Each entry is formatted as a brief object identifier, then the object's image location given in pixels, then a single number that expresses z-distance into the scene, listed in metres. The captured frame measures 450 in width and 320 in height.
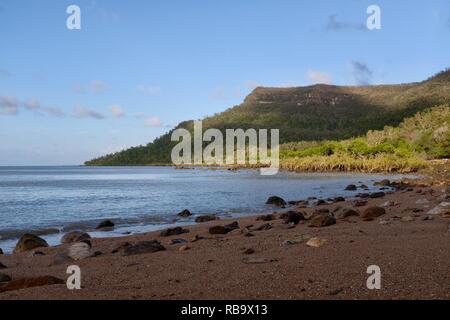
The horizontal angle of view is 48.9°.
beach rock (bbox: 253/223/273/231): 13.76
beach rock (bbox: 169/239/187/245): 11.62
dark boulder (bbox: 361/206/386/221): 15.21
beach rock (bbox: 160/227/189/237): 13.66
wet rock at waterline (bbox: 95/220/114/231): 16.86
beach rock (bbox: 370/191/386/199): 25.66
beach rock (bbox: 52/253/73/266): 9.41
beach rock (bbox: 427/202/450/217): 13.72
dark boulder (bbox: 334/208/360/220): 15.41
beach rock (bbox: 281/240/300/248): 9.85
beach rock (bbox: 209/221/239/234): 13.55
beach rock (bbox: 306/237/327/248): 9.43
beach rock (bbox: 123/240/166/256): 9.88
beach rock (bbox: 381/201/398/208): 18.90
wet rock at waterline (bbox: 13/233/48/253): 12.12
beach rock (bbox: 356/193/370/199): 26.39
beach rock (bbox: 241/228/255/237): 12.42
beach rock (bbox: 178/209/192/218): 20.81
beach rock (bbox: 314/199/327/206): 23.36
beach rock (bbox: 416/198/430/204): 19.16
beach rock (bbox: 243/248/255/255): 9.26
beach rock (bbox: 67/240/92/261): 9.76
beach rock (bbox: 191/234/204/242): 12.13
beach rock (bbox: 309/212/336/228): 13.46
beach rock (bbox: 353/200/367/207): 20.69
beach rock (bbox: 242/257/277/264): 8.00
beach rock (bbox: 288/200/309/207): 24.04
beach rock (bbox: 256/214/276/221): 16.71
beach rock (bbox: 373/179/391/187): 37.52
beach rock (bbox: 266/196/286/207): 24.45
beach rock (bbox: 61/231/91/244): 13.39
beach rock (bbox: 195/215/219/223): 18.20
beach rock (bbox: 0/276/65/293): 6.64
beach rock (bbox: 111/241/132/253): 10.65
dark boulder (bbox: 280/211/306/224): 15.05
